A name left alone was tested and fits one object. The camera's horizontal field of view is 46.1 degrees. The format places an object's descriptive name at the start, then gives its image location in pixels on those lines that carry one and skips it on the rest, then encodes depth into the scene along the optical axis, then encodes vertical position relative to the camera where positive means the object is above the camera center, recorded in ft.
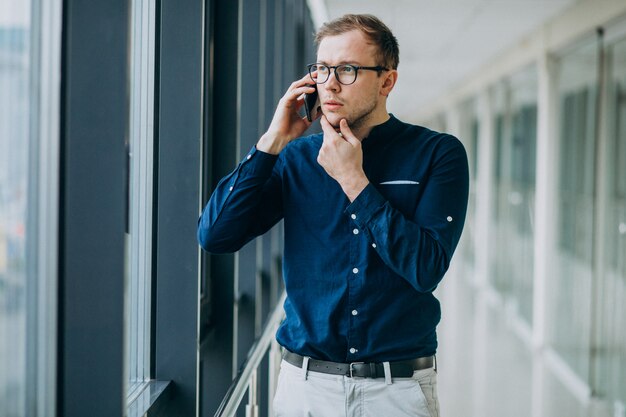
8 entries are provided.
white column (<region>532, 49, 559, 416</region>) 23.21 +0.49
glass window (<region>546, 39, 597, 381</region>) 19.77 -0.10
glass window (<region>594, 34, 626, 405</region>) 17.22 -0.86
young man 6.01 -0.20
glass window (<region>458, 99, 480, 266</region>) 41.26 +2.94
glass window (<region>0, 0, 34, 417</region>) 4.41 +0.02
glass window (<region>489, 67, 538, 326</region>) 26.91 +0.81
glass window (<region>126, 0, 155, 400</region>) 8.04 +0.11
